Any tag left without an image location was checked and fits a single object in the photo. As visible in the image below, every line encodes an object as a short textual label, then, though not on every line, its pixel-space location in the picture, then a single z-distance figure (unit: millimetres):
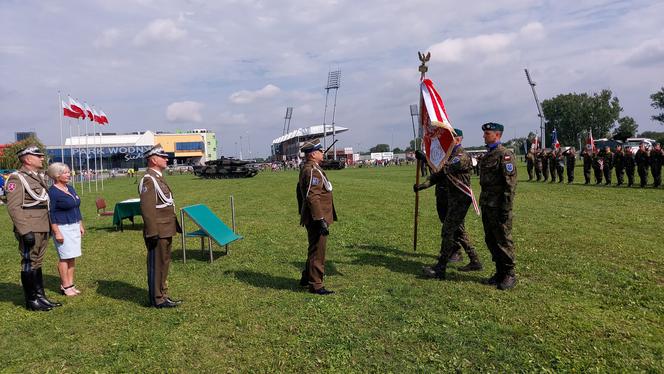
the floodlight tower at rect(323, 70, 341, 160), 82138
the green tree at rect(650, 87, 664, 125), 68669
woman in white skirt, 5676
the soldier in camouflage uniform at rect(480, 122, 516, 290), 5586
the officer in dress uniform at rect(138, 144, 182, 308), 5168
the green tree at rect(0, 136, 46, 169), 47209
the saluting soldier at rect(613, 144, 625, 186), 18891
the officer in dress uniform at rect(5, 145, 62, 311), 5199
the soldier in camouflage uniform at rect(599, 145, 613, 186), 19547
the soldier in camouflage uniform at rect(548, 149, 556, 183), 22075
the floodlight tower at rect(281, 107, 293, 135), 124750
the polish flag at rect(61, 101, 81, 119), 24766
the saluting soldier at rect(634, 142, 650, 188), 17859
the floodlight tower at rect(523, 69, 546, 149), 52609
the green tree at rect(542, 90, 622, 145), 99125
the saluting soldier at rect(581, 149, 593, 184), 20656
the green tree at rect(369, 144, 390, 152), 167125
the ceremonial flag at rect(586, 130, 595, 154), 21266
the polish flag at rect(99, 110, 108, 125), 29889
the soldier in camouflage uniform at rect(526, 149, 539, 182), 24497
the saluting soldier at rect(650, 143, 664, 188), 17359
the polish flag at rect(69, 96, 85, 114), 25078
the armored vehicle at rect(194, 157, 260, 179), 41000
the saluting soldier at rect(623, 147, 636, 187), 18812
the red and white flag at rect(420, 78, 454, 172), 6559
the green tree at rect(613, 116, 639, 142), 98344
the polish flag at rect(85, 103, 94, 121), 27305
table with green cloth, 11070
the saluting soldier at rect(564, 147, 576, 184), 21188
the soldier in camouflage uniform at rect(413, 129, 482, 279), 6156
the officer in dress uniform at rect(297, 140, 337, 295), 5555
